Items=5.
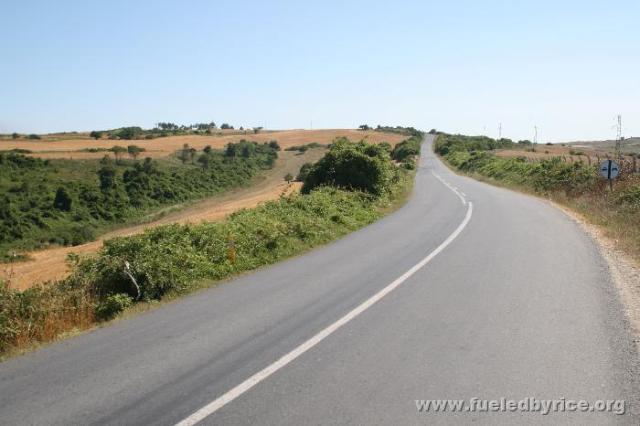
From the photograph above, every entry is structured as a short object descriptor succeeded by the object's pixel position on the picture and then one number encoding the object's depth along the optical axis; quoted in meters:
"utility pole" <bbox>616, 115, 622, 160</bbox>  30.95
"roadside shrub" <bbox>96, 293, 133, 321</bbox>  8.83
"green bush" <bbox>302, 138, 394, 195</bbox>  26.94
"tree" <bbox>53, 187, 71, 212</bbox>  46.56
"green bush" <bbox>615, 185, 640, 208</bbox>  20.63
